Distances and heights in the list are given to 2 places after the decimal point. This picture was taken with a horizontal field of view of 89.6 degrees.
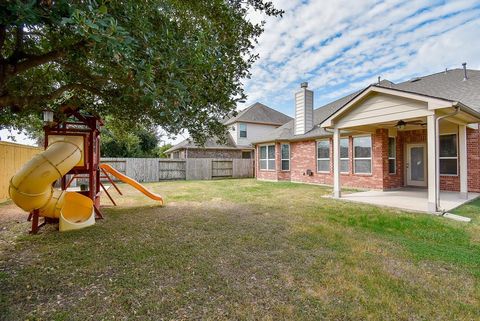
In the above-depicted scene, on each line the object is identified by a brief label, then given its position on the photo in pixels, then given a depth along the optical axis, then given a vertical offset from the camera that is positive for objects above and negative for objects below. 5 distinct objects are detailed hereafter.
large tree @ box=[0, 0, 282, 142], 2.48 +1.57
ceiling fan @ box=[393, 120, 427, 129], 8.71 +1.50
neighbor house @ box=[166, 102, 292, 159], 20.61 +2.47
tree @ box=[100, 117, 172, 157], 21.43 +1.61
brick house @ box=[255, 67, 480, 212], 6.87 +0.99
